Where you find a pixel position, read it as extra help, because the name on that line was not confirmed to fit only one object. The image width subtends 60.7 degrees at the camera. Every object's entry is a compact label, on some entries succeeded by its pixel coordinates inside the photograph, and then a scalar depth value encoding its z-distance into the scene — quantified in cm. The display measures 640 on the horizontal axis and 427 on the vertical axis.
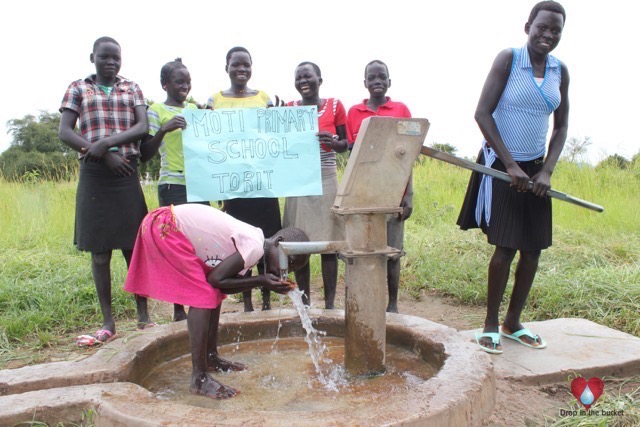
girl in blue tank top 263
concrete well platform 183
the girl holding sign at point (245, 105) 344
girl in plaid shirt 305
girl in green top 327
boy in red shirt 341
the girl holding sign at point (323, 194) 339
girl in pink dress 232
